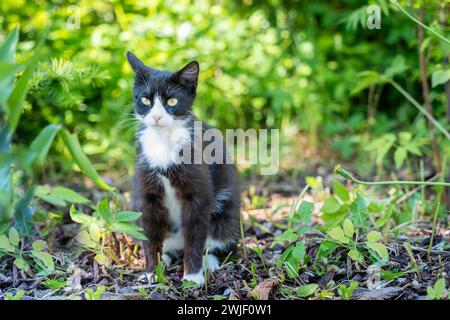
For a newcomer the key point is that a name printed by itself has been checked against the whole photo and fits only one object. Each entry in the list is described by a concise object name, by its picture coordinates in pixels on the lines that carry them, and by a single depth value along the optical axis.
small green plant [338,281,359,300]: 2.38
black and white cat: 2.79
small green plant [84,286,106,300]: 2.35
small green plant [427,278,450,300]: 2.28
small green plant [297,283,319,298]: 2.44
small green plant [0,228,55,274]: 2.69
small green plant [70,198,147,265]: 2.52
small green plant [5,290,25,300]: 2.40
